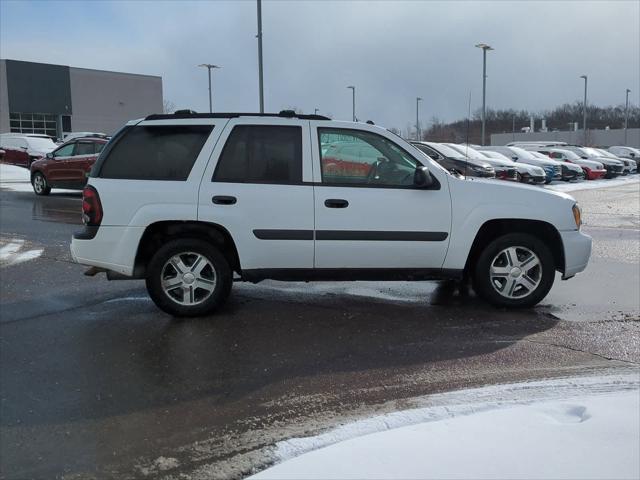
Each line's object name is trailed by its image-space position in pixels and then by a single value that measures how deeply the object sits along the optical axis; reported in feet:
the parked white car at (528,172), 79.41
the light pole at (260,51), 66.23
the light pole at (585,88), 190.85
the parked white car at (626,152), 140.32
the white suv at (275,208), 19.79
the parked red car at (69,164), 60.90
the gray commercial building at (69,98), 201.05
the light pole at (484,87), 106.11
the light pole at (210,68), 104.95
